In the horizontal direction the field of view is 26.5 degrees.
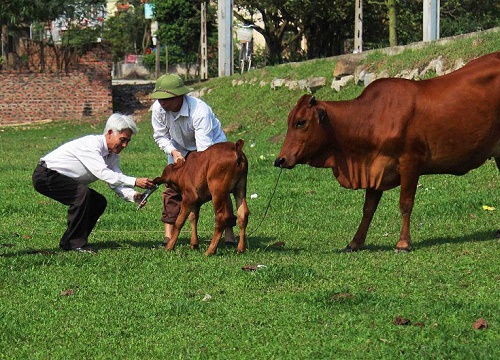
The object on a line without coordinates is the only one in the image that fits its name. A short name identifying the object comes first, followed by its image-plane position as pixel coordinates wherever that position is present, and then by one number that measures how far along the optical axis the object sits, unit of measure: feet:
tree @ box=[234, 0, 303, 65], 126.62
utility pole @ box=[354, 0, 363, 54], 109.29
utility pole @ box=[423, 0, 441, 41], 76.02
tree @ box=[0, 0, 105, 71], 104.73
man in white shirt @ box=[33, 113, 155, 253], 32.63
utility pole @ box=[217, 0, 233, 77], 102.06
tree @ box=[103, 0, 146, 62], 201.49
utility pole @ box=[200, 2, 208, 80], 119.35
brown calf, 31.27
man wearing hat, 33.12
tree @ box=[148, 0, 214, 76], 163.53
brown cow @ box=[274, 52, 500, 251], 31.50
